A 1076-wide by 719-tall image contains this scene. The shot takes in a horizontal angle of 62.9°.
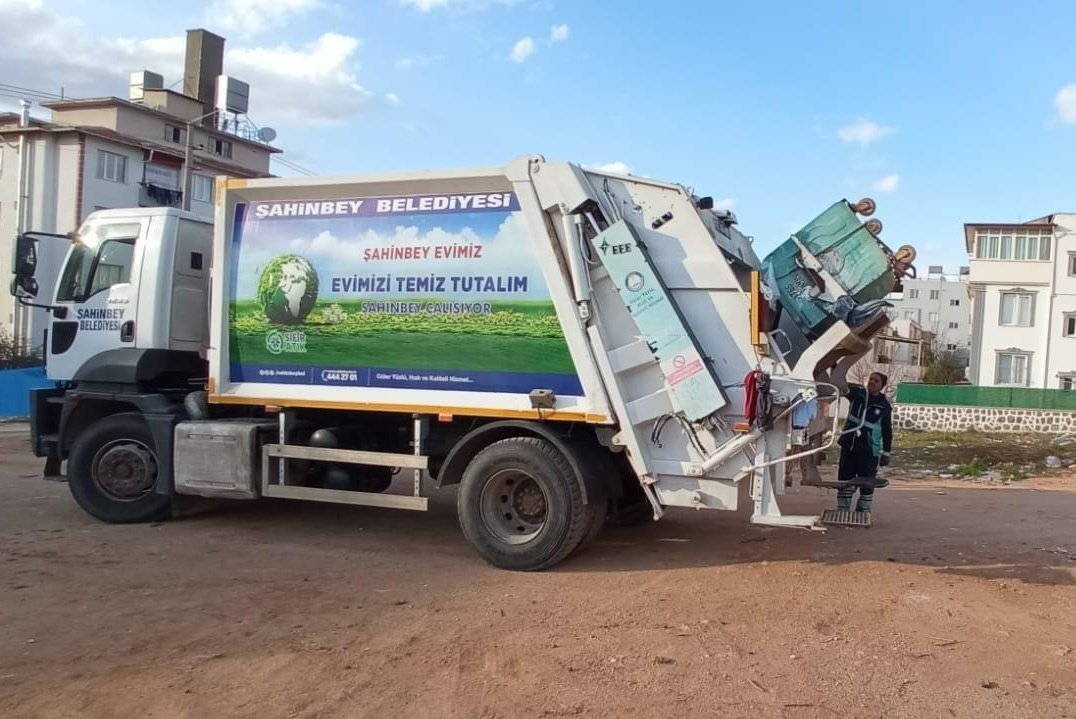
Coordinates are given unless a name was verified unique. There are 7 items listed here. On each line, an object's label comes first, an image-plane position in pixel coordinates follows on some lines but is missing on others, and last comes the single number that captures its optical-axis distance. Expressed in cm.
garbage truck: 623
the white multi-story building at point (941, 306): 7986
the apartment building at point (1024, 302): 3628
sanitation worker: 774
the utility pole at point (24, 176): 3856
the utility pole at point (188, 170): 2211
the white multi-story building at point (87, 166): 3838
